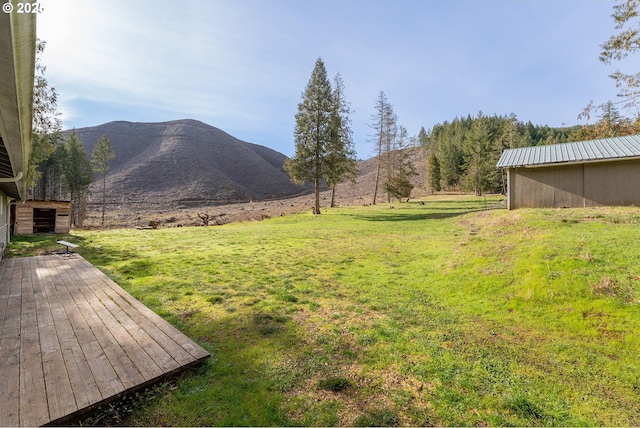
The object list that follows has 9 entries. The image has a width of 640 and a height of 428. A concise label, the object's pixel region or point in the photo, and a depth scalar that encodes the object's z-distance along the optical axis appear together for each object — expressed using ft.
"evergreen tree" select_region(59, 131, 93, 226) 119.75
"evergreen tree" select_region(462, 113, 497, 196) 144.15
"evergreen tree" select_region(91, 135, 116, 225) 132.36
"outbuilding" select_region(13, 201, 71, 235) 54.49
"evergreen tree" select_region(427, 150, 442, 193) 172.65
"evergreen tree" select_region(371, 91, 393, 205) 129.80
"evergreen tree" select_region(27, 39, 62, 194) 48.85
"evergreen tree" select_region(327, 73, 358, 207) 90.68
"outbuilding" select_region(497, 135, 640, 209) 44.24
